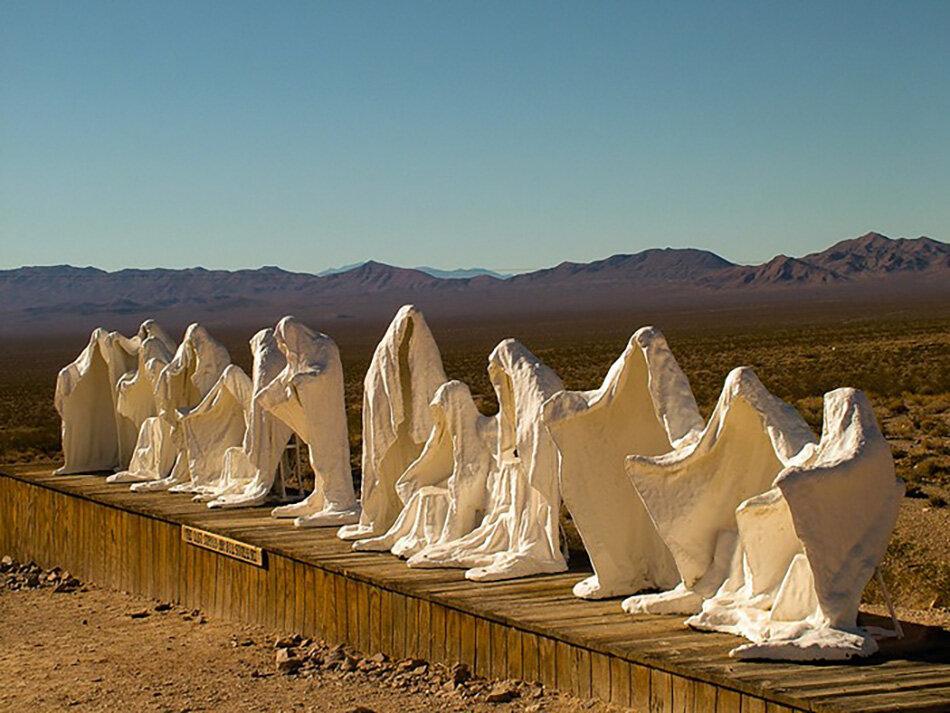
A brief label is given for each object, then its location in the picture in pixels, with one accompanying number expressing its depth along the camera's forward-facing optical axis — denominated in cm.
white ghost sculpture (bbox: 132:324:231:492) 1520
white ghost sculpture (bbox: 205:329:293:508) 1345
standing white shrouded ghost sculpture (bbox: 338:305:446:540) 1190
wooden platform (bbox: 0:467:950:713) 741
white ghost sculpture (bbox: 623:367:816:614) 873
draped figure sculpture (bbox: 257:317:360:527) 1265
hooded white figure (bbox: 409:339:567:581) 1027
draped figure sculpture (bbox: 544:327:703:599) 955
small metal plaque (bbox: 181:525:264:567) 1178
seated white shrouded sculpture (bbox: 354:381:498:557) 1119
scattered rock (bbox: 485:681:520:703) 876
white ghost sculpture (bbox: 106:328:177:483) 1566
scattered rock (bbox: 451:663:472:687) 927
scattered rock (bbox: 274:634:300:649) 1109
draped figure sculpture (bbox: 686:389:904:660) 768
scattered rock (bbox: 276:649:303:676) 1044
